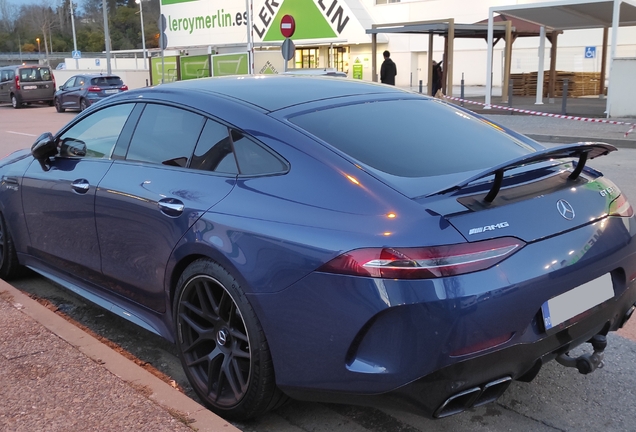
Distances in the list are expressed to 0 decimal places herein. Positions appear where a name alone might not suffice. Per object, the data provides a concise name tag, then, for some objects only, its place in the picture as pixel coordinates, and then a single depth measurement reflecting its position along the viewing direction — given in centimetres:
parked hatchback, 2636
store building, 3700
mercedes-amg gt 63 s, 256
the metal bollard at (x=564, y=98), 1735
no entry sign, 2030
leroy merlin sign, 3641
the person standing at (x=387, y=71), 2136
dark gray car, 3180
